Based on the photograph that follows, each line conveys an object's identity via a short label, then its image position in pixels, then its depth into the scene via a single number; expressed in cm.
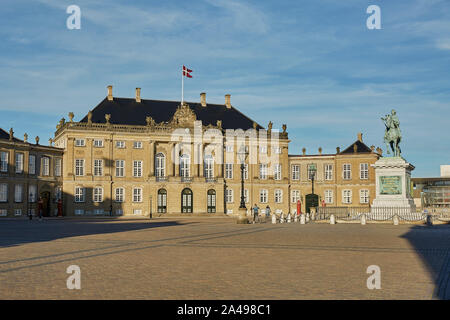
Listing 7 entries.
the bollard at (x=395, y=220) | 3284
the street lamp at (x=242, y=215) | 3738
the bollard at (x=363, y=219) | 3456
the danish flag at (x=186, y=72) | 6166
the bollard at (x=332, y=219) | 3622
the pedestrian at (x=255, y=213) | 4065
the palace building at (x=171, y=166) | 5738
